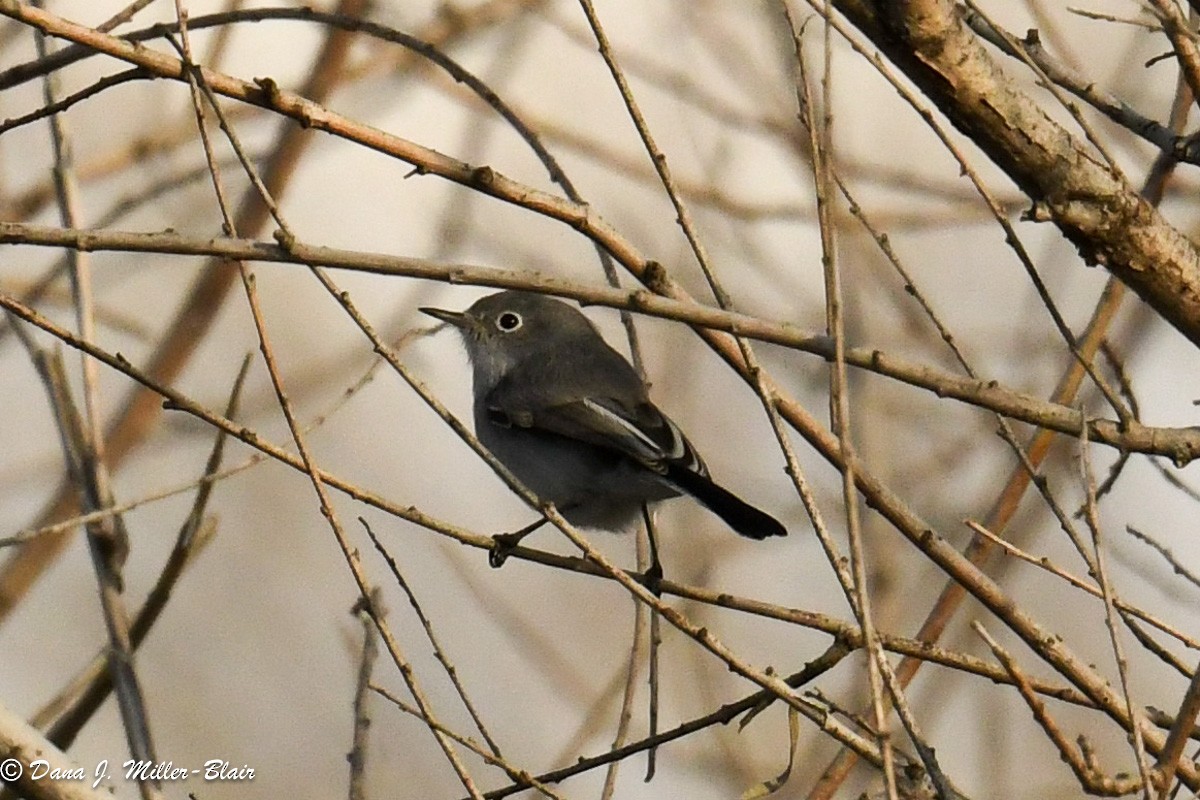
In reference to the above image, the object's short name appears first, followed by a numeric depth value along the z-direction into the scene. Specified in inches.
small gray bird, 295.3
